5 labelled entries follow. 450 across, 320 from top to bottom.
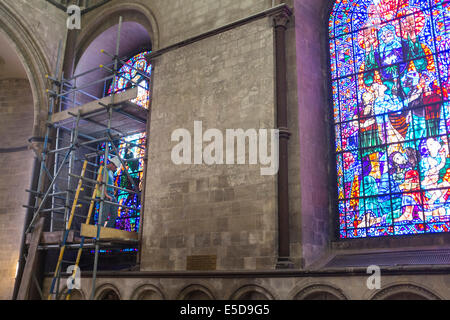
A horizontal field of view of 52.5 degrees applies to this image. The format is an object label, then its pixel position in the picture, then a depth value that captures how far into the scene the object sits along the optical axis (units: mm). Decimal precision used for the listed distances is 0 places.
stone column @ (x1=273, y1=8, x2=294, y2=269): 7070
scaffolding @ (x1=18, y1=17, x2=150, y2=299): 8703
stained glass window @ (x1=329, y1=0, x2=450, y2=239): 7305
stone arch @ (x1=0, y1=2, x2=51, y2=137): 10805
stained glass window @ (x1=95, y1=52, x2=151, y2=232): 10672
